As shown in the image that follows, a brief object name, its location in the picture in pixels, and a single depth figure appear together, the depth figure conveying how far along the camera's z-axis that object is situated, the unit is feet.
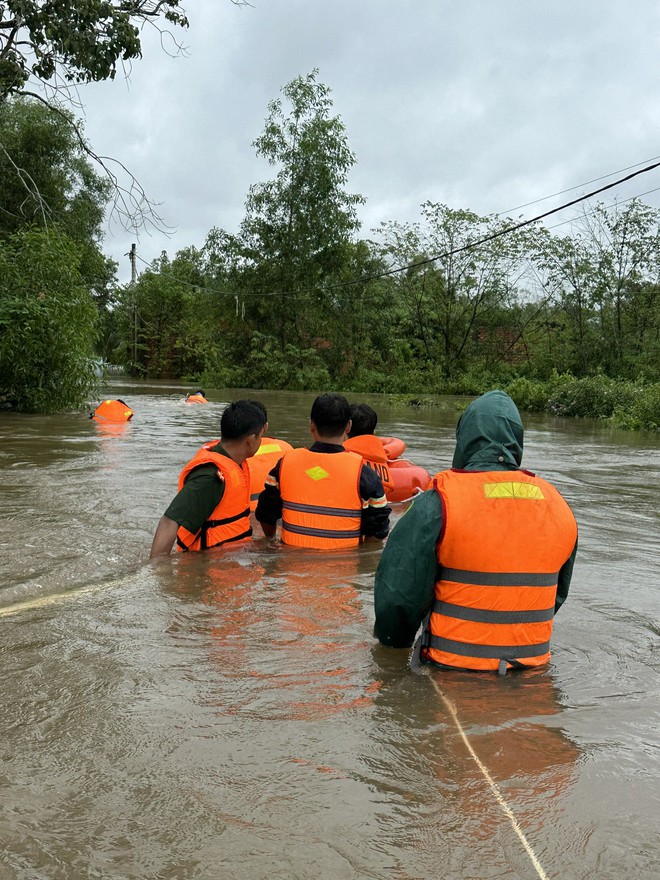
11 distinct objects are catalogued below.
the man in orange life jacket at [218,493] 17.74
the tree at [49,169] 106.32
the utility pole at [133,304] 191.52
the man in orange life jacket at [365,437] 24.68
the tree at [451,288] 142.00
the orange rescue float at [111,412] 58.59
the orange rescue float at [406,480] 29.01
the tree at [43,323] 55.72
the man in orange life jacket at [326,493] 19.04
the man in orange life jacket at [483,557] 11.33
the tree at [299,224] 132.05
